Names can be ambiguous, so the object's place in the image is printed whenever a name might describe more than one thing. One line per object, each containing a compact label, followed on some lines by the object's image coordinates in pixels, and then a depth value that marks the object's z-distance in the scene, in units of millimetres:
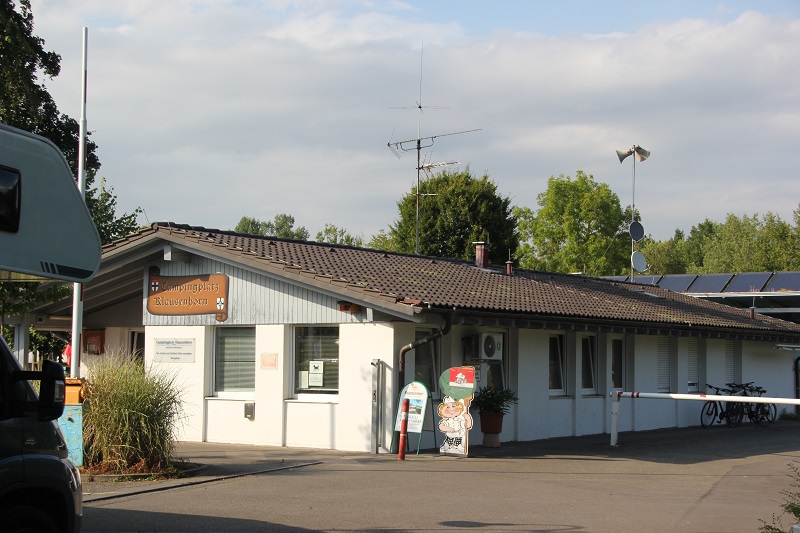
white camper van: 5793
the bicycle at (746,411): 24359
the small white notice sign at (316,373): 17094
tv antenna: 40531
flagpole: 16531
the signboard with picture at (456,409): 15558
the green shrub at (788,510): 7797
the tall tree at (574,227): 56531
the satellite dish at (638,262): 29781
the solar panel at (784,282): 33562
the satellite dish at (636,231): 29195
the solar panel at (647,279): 37500
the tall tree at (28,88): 18516
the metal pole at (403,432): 15195
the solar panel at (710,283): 34412
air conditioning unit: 17281
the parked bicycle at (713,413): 24125
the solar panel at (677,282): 35656
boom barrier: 15012
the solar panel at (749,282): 33997
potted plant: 16875
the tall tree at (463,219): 47656
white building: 16250
